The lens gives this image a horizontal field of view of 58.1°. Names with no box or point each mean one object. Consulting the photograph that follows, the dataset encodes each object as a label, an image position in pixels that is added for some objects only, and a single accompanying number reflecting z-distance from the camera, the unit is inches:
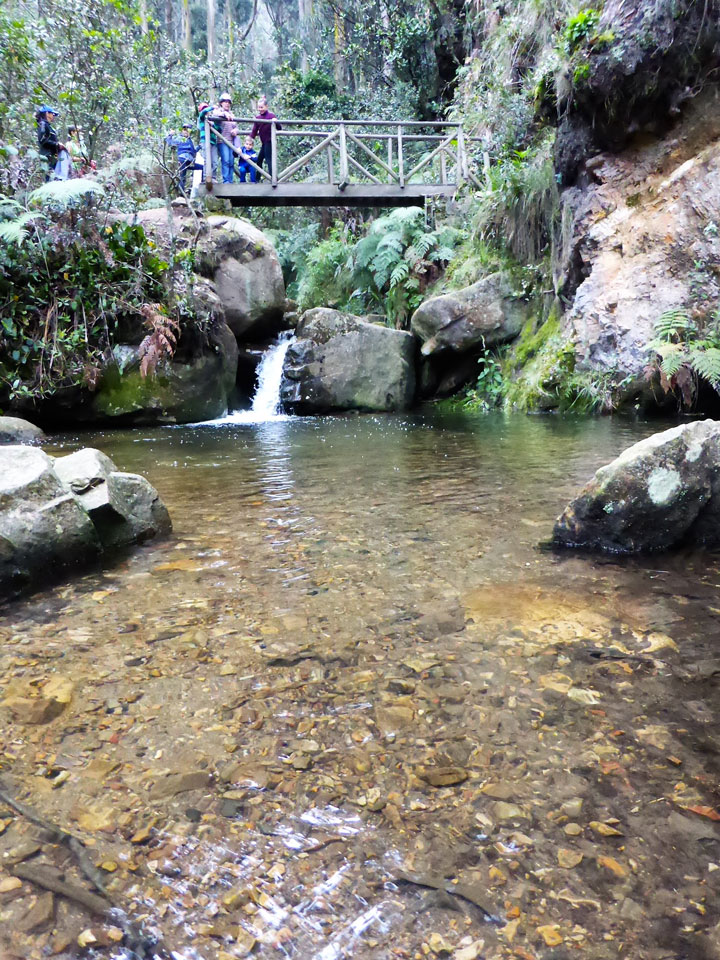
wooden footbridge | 454.0
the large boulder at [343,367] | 402.3
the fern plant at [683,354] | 265.3
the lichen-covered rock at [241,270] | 419.8
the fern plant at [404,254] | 459.2
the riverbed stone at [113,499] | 123.6
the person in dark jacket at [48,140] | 334.3
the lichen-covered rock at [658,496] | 113.7
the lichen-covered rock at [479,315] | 395.2
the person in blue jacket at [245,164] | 472.8
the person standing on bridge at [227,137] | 446.9
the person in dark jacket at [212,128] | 445.1
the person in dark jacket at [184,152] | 453.1
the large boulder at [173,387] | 346.6
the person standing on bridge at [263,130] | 472.7
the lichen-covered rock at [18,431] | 287.6
